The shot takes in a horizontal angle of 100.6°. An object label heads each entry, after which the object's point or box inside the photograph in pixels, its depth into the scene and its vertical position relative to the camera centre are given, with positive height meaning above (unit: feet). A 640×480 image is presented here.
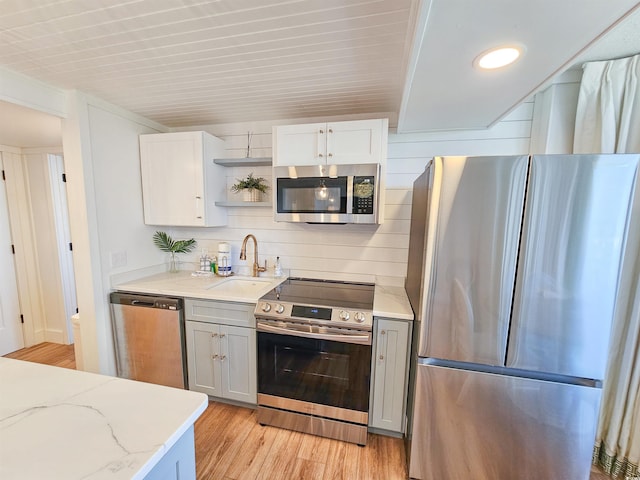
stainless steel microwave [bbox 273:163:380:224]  6.28 +0.46
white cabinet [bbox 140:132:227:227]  7.43 +0.91
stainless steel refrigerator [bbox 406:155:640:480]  4.04 -1.53
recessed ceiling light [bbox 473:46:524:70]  3.70 +2.27
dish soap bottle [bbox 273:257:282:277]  8.11 -1.76
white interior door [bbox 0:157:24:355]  9.05 -2.97
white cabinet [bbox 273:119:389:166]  6.31 +1.69
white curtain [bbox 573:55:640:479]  4.97 -1.37
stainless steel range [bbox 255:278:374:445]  5.63 -3.36
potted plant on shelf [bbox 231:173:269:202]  7.77 +0.65
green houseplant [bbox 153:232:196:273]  8.63 -1.13
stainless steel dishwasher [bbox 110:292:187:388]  6.74 -3.31
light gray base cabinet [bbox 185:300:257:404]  6.46 -3.65
